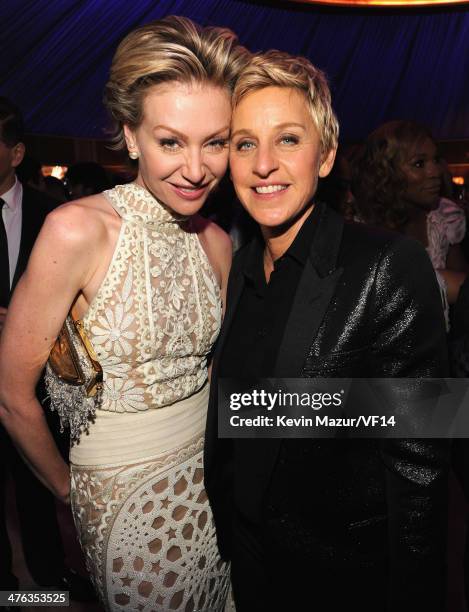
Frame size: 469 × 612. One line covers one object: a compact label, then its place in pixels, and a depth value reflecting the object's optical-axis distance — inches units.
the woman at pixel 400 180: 91.8
